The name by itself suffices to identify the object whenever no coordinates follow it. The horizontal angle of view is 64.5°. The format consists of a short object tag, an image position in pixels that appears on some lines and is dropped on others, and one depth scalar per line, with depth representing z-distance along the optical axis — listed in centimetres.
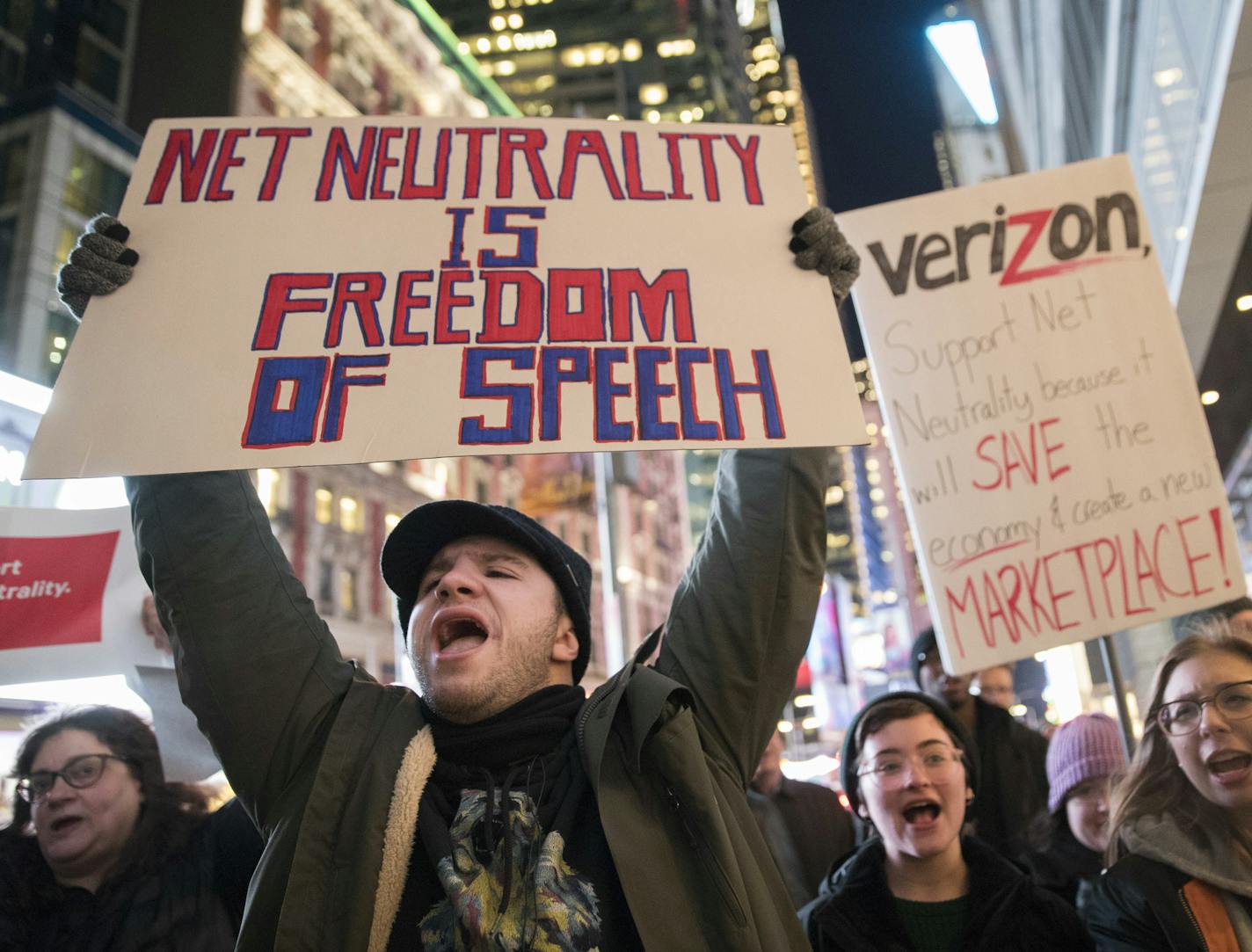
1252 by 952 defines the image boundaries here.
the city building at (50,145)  1413
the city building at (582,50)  7062
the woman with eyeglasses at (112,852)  213
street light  4488
